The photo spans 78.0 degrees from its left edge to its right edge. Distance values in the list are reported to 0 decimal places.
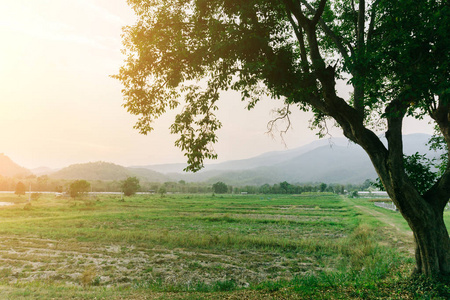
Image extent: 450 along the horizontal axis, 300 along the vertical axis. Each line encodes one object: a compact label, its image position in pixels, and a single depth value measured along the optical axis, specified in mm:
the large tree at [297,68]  7379
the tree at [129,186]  105562
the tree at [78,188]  84500
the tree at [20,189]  92938
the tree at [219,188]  176125
